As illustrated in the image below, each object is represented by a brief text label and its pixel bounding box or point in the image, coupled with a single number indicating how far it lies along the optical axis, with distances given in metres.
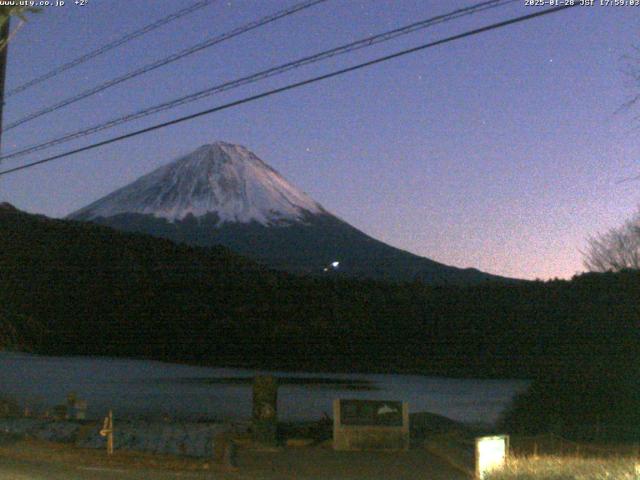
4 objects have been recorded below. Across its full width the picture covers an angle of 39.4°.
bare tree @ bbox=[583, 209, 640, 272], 43.45
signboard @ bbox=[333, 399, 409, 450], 15.94
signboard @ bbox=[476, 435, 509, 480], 11.97
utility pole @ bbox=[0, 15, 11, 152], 16.89
